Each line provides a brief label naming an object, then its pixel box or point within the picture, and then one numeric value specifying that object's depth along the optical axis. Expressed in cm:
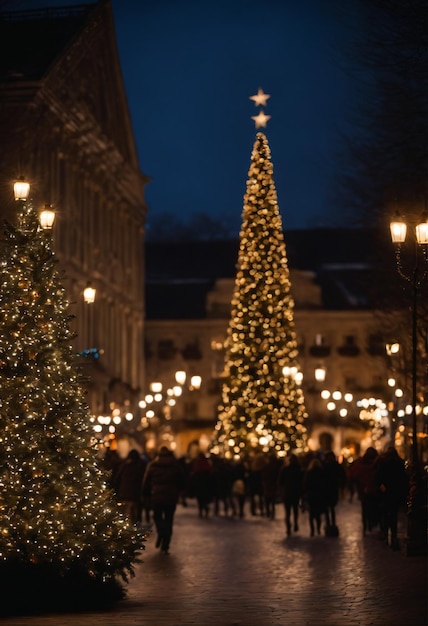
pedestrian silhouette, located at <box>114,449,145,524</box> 2925
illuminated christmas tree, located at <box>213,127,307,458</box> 4897
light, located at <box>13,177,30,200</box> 2133
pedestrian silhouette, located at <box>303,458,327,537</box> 2905
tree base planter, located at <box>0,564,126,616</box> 1655
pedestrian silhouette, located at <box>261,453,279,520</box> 3759
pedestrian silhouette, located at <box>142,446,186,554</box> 2495
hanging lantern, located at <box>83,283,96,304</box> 3066
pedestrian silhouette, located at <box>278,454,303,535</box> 3039
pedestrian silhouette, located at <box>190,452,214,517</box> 3876
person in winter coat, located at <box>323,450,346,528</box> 2920
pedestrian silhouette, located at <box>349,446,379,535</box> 2875
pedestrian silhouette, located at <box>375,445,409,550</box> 2505
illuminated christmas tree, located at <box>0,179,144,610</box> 1678
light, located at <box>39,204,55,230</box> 2402
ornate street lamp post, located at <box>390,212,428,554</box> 2377
